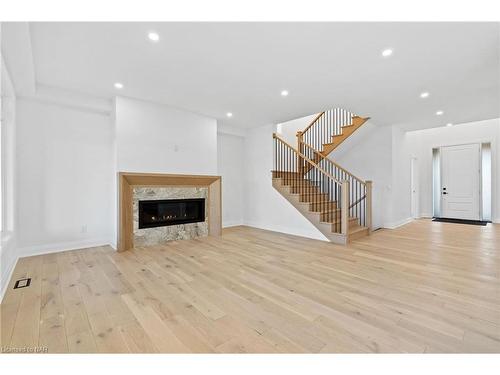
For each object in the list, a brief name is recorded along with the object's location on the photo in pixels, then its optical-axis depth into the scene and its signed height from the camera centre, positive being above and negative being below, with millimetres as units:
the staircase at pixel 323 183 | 4609 +83
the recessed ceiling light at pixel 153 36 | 2301 +1577
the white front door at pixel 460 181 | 6777 +116
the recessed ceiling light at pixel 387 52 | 2609 +1572
